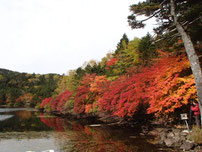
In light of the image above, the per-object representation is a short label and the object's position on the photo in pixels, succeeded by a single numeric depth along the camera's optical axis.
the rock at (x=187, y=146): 7.61
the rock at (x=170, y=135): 9.49
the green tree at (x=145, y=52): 18.08
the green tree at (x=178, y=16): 7.46
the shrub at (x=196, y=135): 7.55
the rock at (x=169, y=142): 8.86
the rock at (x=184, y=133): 9.00
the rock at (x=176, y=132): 9.37
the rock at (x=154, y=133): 12.24
